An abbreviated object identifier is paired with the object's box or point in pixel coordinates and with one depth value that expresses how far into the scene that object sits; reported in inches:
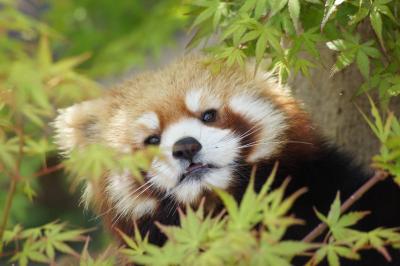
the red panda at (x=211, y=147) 225.5
